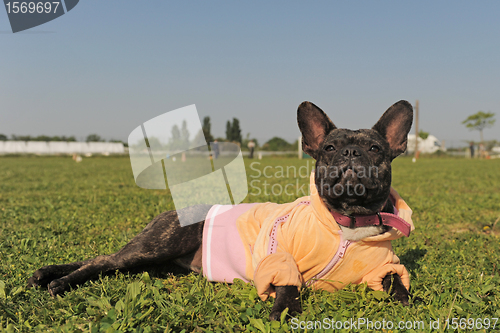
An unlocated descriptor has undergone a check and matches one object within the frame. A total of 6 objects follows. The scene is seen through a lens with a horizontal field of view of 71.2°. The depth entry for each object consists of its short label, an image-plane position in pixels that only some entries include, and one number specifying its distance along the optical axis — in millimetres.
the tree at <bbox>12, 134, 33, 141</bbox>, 55281
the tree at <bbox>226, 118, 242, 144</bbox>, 24617
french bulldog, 2287
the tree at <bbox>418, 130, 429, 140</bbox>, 65188
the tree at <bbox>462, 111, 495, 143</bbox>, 61969
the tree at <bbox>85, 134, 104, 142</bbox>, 55281
